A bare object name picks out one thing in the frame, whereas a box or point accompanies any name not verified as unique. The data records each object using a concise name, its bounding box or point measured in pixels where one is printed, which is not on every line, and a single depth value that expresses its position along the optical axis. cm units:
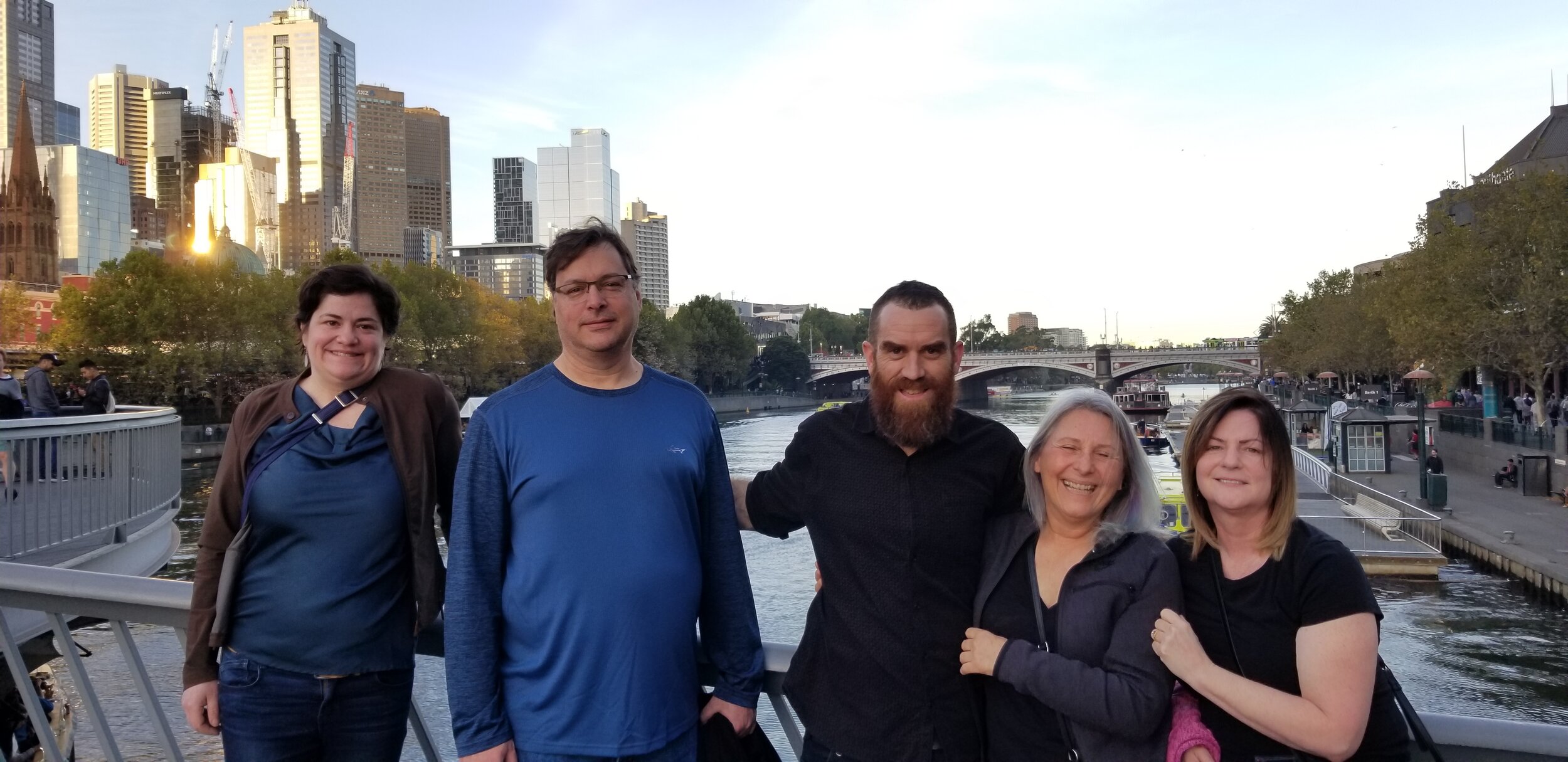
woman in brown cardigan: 246
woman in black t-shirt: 199
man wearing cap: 1248
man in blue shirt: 221
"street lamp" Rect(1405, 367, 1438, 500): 2241
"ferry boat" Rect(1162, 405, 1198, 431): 5744
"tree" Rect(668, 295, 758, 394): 8400
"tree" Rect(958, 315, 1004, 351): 12975
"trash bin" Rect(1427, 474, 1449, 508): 2089
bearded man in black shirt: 230
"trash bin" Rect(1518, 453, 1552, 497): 2175
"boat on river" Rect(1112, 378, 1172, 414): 6569
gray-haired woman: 207
